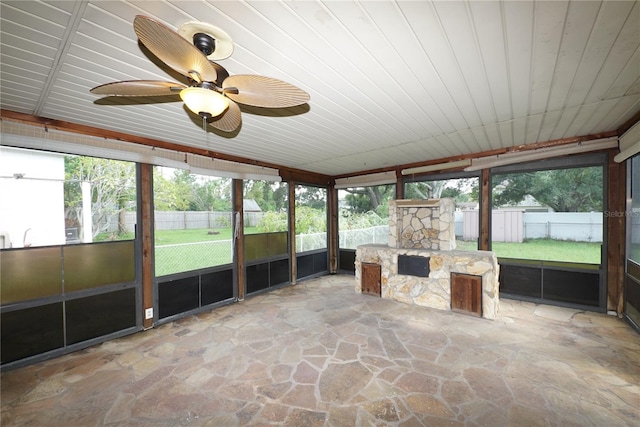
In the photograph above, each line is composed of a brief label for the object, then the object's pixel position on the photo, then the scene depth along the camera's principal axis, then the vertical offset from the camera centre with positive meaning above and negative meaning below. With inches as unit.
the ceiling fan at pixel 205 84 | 46.8 +30.3
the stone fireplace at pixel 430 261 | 142.9 -34.4
